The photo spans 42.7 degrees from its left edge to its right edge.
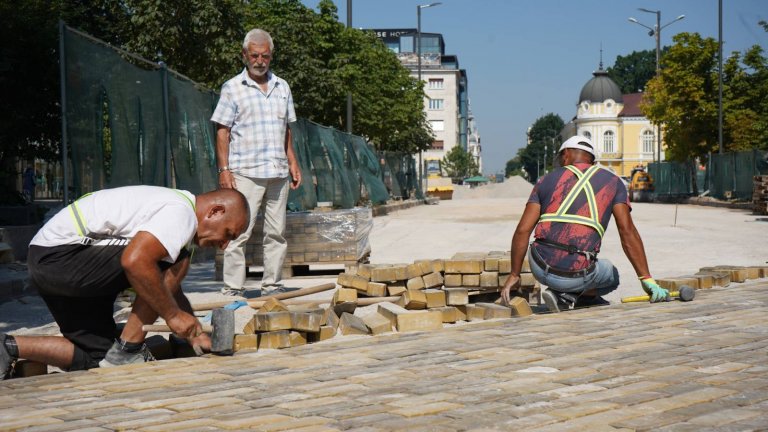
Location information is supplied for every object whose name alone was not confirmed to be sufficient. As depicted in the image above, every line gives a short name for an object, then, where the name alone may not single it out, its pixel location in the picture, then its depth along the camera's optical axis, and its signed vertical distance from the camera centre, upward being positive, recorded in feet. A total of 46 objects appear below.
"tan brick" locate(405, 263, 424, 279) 24.32 -2.35
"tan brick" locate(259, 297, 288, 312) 20.26 -2.63
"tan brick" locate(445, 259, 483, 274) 24.36 -2.26
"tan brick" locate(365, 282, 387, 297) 24.16 -2.76
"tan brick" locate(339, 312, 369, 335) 20.01 -3.04
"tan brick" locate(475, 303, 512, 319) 21.72 -3.03
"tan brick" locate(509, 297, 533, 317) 21.93 -2.98
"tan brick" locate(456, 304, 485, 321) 22.11 -3.10
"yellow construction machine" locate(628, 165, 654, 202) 151.84 -2.45
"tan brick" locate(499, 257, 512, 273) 24.40 -2.25
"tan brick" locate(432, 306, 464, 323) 21.49 -3.03
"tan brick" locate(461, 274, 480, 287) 24.40 -2.61
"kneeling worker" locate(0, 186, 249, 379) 15.02 -1.28
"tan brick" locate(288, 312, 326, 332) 18.28 -2.67
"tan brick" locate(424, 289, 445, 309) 22.48 -2.80
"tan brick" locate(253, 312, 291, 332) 17.85 -2.59
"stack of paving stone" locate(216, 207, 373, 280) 32.81 -2.03
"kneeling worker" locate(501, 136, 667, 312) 21.67 -1.23
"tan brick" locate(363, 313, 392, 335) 19.66 -2.96
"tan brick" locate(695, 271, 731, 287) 27.53 -3.04
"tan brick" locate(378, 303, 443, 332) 20.02 -2.93
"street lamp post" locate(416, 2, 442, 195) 163.92 +27.42
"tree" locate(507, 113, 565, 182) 595.51 +19.58
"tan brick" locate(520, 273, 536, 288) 24.58 -2.65
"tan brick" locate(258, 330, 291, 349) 17.87 -2.92
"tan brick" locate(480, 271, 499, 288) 24.35 -2.61
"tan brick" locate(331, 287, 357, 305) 22.45 -2.75
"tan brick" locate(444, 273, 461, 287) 24.47 -2.61
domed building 433.48 +21.68
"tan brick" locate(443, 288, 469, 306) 22.44 -2.78
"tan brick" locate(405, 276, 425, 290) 24.18 -2.64
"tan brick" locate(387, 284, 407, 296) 24.21 -2.77
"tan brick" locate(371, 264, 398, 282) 24.27 -2.40
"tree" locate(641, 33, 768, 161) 138.72 +10.79
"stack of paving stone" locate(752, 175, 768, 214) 84.64 -2.22
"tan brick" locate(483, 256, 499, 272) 24.38 -2.22
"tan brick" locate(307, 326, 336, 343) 18.94 -3.05
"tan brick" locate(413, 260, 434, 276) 24.41 -2.24
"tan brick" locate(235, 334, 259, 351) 17.52 -2.90
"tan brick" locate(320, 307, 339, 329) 19.58 -2.90
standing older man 26.07 +0.79
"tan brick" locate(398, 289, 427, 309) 22.59 -2.82
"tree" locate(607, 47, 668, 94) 460.55 +48.29
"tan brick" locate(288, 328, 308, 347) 18.11 -2.97
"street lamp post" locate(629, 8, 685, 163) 181.27 +28.74
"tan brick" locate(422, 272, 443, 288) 24.35 -2.57
